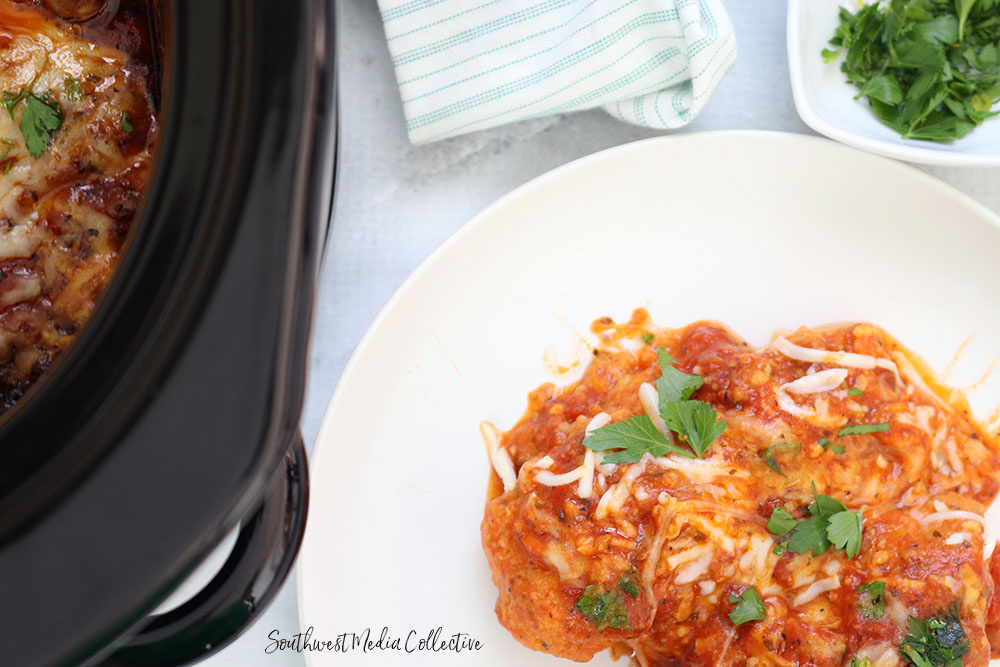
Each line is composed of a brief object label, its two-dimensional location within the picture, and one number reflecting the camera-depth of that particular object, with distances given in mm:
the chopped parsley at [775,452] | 528
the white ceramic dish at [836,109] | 548
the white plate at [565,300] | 552
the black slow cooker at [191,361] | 377
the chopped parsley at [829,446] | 532
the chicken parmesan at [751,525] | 521
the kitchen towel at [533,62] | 550
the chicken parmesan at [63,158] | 442
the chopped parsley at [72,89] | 444
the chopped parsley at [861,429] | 535
